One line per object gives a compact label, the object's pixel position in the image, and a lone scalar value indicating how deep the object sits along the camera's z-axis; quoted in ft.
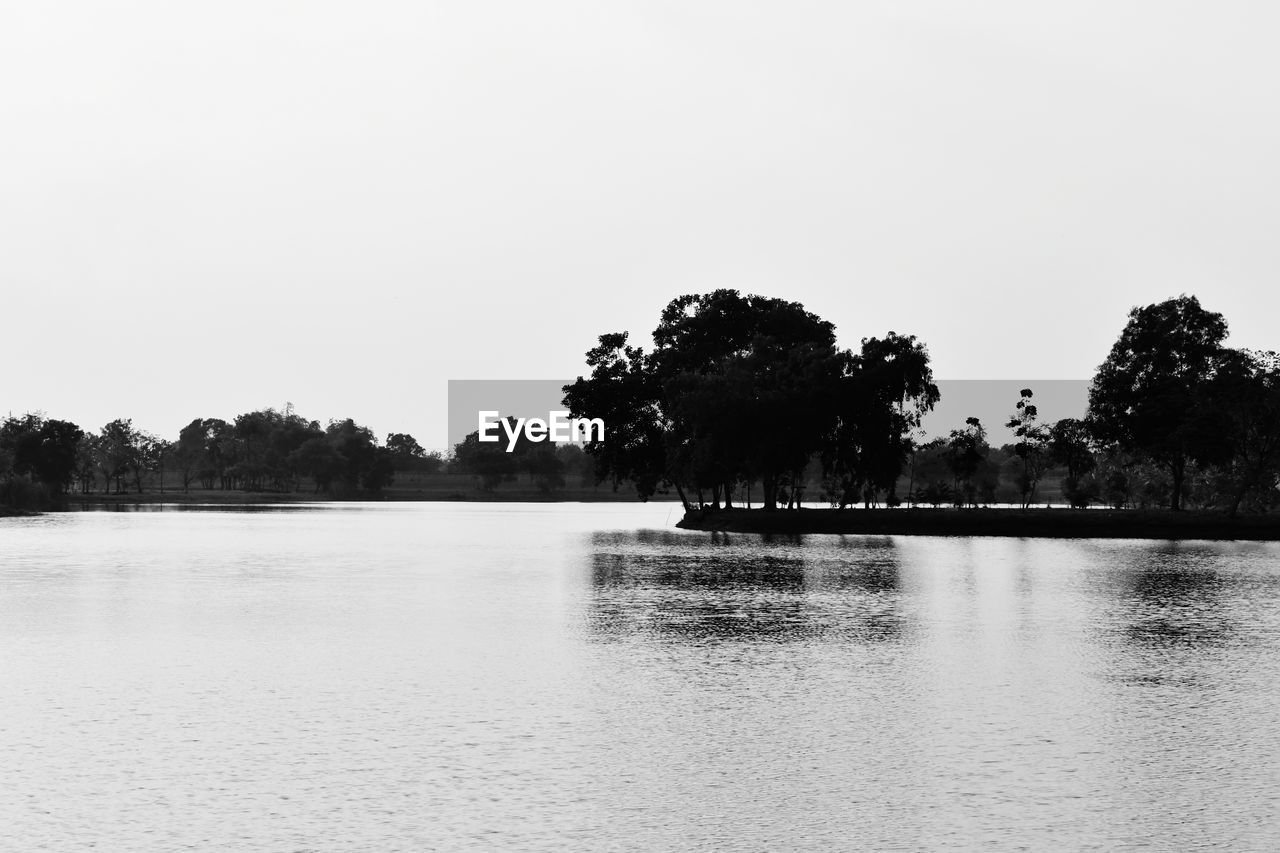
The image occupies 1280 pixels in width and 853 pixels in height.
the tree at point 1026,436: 388.98
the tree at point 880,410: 308.81
